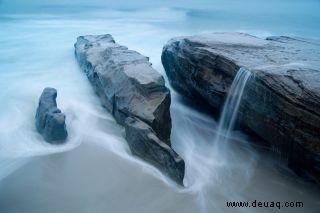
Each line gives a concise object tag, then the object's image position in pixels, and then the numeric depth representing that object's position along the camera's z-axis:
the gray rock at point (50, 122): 5.90
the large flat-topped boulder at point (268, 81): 4.81
